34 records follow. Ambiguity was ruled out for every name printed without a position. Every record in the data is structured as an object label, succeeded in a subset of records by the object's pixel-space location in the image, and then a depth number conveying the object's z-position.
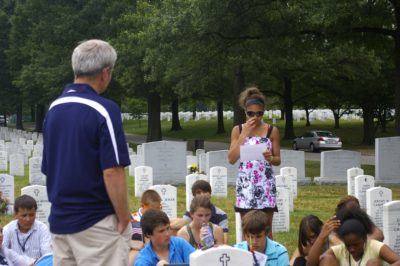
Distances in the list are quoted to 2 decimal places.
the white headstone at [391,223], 9.27
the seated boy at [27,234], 7.79
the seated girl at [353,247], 6.21
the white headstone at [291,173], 16.22
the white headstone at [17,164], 22.28
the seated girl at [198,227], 7.37
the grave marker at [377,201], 10.94
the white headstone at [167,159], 20.16
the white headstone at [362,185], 13.73
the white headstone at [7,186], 13.83
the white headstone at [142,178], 16.16
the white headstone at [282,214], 11.73
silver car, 38.12
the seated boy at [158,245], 6.11
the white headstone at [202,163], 20.55
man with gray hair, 4.24
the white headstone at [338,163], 19.83
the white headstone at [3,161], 24.27
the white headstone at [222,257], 4.79
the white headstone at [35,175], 19.21
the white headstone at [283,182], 14.41
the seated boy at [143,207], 7.77
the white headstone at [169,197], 11.64
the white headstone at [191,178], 14.26
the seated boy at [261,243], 6.36
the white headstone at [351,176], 15.41
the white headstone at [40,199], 10.88
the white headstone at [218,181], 16.09
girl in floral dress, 7.57
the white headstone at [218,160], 19.59
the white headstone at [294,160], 20.03
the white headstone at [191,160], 21.68
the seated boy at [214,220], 8.20
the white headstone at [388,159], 19.88
